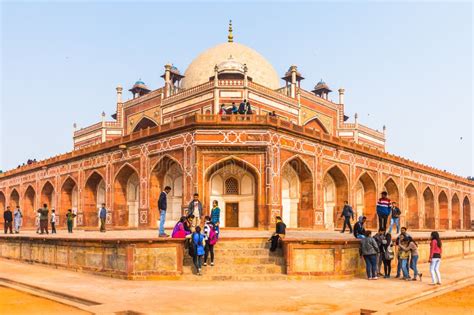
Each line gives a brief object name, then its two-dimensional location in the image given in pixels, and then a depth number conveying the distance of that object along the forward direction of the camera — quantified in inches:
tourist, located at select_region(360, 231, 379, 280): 454.6
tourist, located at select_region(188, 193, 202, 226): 539.8
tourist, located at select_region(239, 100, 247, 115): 942.4
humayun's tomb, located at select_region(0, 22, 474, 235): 876.6
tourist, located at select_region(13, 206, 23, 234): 909.8
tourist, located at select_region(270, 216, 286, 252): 477.4
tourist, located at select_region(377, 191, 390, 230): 583.8
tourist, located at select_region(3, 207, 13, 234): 857.3
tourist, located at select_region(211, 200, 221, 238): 583.6
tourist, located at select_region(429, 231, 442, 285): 431.8
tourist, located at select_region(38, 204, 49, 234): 783.1
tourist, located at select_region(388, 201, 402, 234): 640.5
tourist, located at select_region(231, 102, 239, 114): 941.8
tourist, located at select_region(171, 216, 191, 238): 472.1
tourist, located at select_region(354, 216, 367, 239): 515.5
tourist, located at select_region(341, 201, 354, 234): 705.6
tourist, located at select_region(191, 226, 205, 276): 443.5
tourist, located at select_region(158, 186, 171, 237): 524.4
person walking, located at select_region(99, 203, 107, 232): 808.0
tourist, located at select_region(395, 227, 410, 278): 471.8
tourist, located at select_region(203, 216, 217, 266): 459.5
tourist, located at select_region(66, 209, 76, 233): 852.3
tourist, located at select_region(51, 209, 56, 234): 816.3
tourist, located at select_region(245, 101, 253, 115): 961.5
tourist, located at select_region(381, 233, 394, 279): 473.1
